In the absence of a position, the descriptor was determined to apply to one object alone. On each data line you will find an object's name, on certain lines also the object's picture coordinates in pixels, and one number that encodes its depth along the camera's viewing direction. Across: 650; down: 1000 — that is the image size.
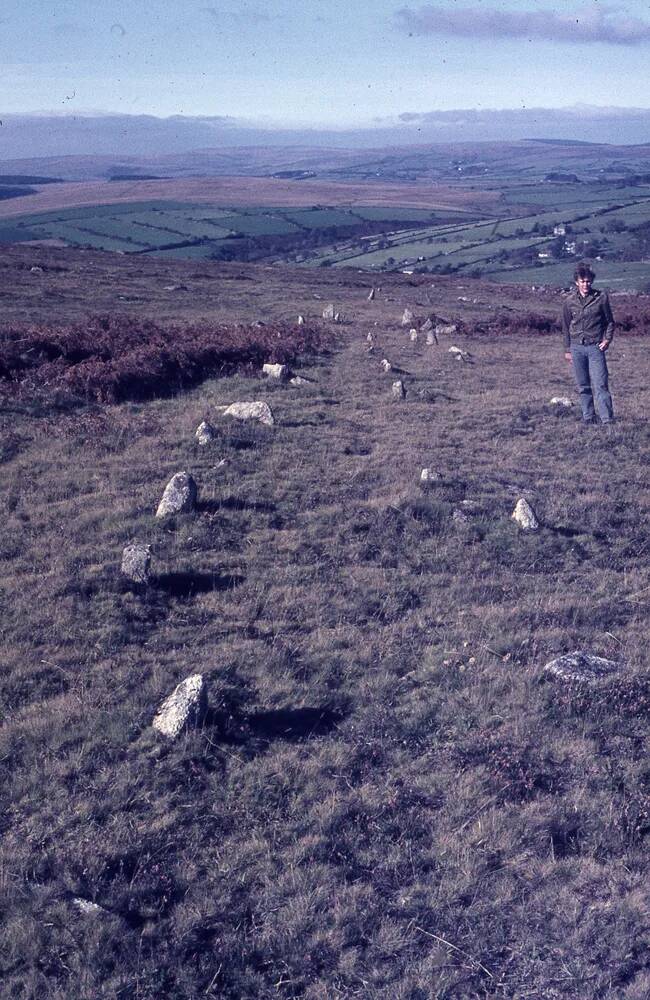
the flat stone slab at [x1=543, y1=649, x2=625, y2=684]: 6.39
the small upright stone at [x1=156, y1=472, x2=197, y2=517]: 9.27
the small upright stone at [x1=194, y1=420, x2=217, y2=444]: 12.02
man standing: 12.80
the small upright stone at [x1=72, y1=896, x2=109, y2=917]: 4.13
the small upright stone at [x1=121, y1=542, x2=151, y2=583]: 7.68
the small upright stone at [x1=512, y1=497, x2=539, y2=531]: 9.28
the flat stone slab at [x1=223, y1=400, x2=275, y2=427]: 13.23
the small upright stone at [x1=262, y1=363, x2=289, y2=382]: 16.59
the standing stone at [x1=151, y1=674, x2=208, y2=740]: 5.54
